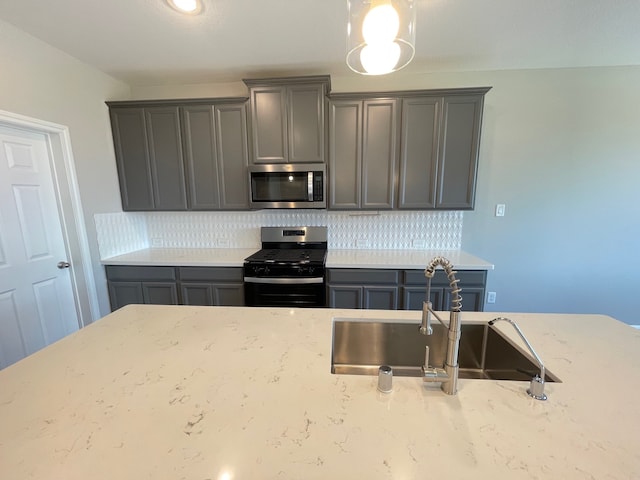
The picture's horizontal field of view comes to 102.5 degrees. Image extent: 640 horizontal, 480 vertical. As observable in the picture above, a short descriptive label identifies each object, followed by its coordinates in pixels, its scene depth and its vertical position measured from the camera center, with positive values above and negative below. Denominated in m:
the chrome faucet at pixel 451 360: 0.76 -0.47
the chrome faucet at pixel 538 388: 0.74 -0.54
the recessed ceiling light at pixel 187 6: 1.57 +1.23
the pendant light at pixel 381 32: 0.99 +0.67
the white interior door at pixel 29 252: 1.83 -0.36
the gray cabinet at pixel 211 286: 2.46 -0.78
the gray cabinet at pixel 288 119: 2.35 +0.78
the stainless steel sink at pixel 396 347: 1.20 -0.68
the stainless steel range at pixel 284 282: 2.36 -0.72
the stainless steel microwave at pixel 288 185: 2.45 +0.17
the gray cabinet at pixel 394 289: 2.28 -0.79
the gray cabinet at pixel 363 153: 2.38 +0.46
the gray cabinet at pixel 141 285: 2.49 -0.78
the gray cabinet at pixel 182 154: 2.49 +0.50
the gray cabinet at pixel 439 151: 2.30 +0.46
